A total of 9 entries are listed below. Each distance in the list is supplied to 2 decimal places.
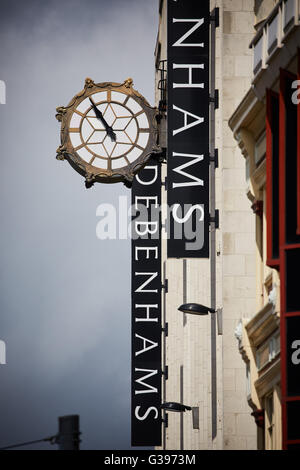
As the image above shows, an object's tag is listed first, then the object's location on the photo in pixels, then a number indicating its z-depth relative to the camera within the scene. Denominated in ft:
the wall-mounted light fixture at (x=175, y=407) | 140.36
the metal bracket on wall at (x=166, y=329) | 229.39
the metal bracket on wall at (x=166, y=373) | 229.86
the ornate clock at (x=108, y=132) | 134.31
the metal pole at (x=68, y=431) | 69.82
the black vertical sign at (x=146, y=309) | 170.81
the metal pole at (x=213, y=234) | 137.69
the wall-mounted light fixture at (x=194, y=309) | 121.80
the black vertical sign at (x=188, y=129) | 122.11
